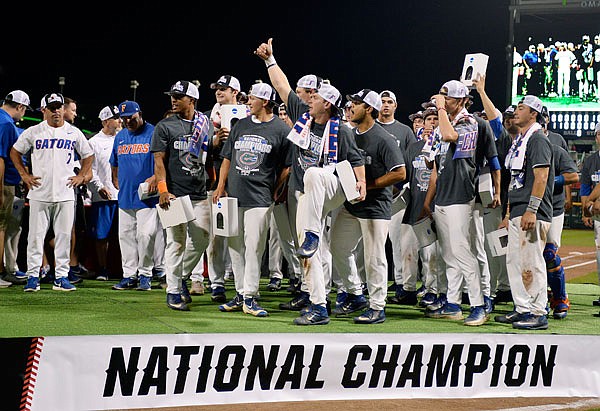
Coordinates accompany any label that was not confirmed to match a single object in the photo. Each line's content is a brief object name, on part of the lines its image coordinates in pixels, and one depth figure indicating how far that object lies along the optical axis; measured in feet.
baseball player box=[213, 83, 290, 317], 48.67
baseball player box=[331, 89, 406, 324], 47.83
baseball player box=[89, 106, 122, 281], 67.39
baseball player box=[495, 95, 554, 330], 46.24
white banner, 29.25
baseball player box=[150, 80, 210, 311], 50.44
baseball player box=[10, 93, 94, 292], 57.31
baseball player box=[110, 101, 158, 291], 60.64
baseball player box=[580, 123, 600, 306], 61.72
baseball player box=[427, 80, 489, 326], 48.70
